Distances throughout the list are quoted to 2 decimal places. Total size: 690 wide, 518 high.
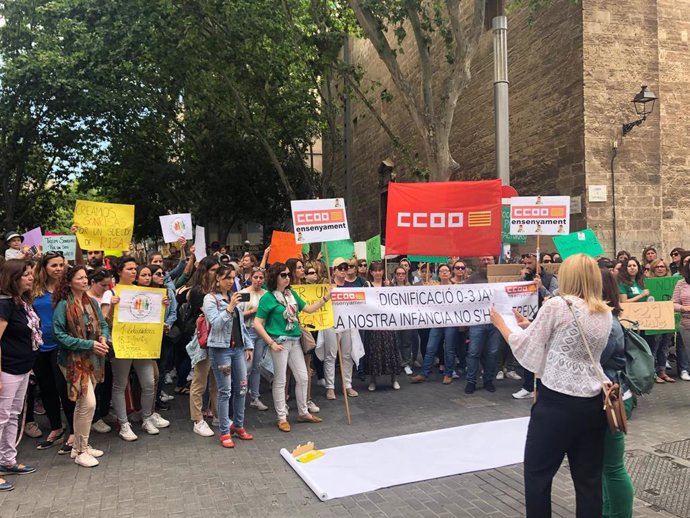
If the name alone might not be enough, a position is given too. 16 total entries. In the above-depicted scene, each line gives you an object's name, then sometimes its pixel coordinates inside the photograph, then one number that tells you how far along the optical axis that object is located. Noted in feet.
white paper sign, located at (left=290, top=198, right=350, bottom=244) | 22.17
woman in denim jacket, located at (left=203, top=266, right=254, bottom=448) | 18.02
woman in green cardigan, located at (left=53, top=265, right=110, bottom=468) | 16.52
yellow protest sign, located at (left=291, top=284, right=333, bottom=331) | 22.02
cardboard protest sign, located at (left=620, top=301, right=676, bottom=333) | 24.12
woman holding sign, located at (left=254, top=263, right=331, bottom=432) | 19.98
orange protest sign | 29.71
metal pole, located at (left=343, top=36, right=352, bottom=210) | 62.64
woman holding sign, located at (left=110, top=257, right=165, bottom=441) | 18.79
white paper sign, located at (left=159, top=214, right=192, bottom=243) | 29.63
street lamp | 40.37
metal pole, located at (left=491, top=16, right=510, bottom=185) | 34.58
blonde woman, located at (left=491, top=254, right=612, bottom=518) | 9.78
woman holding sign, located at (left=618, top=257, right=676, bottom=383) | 25.84
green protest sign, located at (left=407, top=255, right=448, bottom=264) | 29.50
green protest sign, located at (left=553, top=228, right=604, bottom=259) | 26.40
